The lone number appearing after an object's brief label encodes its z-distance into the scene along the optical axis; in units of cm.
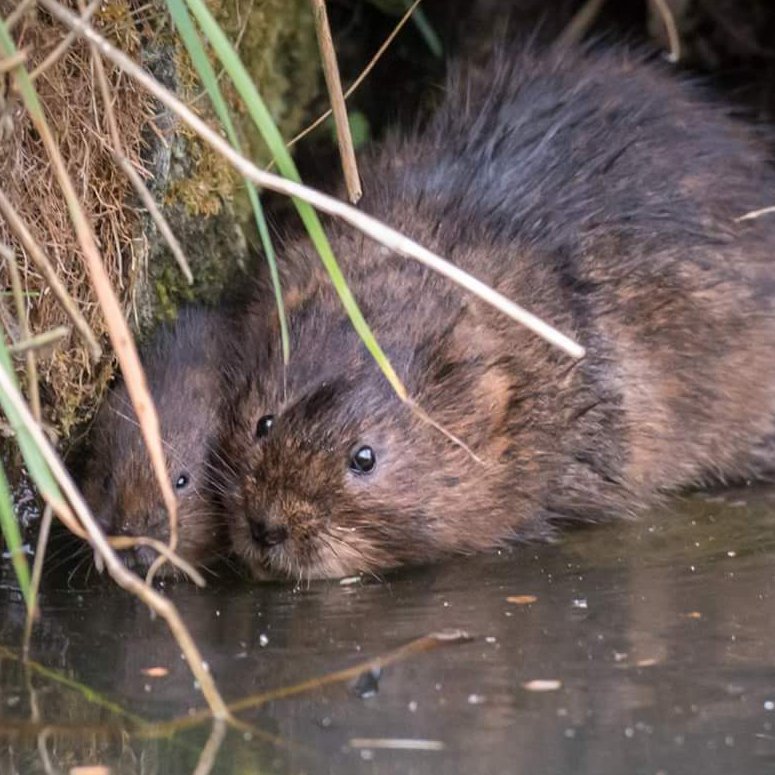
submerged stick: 554
